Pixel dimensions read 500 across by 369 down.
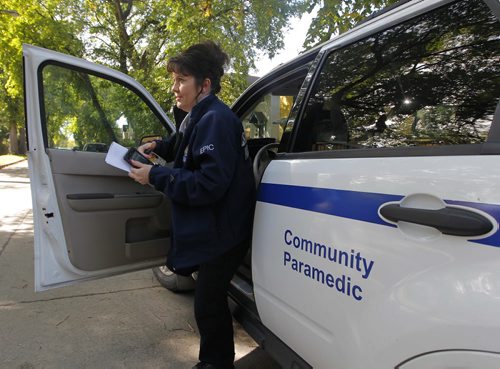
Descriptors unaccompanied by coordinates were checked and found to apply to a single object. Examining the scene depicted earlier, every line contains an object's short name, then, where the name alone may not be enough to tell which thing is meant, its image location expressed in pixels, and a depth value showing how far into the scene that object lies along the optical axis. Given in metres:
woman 1.82
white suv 1.09
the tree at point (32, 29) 9.87
